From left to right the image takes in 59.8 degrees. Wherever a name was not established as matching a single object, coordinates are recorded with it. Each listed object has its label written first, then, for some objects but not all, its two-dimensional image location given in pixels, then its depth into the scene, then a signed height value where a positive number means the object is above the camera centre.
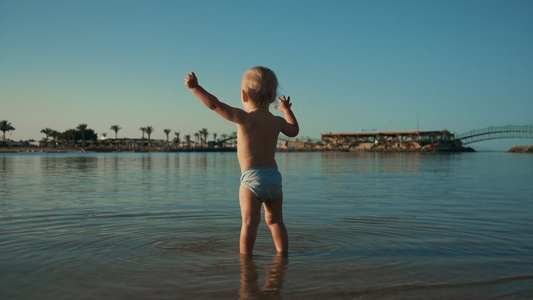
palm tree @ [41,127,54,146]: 178.25 +8.08
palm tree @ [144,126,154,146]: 188.25 +8.96
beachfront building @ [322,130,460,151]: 154.00 +3.84
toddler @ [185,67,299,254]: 3.94 +0.02
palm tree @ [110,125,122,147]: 174.75 +9.18
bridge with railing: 148.38 +5.06
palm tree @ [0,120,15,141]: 137.75 +8.13
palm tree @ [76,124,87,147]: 173.88 +9.15
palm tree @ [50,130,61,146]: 180.89 +6.99
